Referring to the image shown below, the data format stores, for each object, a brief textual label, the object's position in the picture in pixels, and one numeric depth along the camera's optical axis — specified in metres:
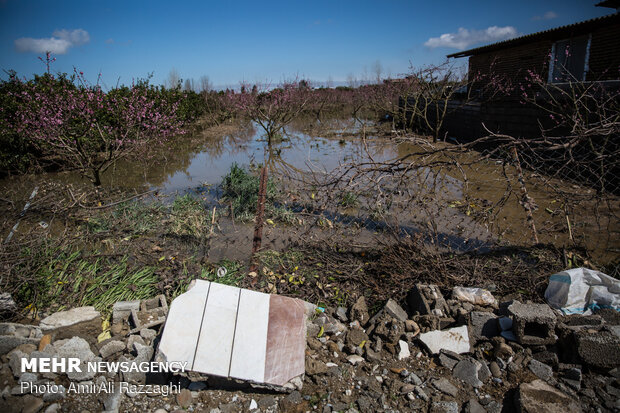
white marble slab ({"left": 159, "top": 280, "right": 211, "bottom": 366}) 2.37
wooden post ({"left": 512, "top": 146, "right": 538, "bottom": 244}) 3.69
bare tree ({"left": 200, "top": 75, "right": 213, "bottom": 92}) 24.39
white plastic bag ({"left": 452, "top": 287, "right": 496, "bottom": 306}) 3.25
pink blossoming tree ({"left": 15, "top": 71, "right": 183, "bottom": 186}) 6.98
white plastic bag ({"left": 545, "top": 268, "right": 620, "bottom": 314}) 3.10
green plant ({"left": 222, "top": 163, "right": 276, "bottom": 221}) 6.26
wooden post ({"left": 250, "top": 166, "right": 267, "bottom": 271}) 4.23
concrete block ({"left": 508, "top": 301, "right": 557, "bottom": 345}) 2.72
